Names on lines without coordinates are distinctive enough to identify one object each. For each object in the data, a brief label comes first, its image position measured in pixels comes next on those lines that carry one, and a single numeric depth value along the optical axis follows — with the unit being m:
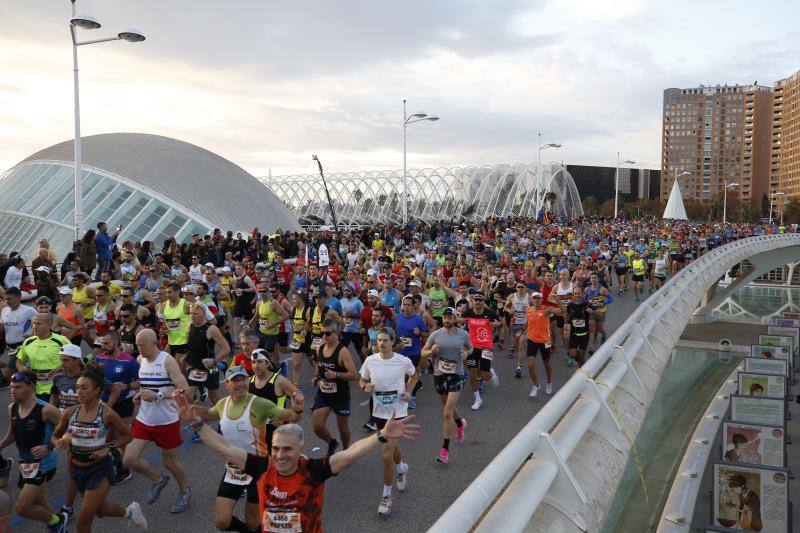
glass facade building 27.20
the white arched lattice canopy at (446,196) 91.81
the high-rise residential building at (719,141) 170.38
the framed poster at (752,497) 10.91
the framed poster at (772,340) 26.20
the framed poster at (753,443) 13.70
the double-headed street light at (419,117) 32.83
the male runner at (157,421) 5.75
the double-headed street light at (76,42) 14.09
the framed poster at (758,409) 15.93
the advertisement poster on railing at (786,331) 28.59
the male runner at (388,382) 6.26
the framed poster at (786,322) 31.16
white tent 89.94
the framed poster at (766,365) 20.03
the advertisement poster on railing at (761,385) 18.08
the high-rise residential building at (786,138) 152.38
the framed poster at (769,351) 23.63
